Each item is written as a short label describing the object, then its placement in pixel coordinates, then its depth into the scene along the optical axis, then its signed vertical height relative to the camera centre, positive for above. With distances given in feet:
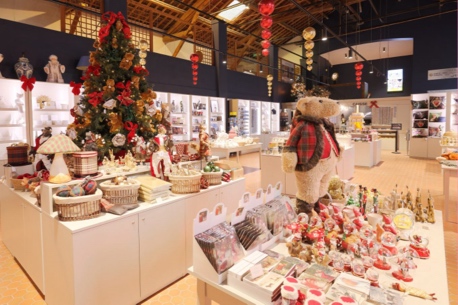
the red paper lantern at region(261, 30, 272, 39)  13.38 +4.84
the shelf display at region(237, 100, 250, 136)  40.60 +2.91
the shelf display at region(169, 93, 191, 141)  30.25 +2.41
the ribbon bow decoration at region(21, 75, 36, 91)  14.99 +3.01
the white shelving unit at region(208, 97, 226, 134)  34.56 +2.95
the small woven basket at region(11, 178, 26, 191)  8.96 -1.43
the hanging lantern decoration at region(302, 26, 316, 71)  15.87 +5.75
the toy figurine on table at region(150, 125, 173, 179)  9.14 -0.67
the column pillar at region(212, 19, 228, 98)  33.63 +10.03
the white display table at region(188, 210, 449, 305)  4.02 -2.28
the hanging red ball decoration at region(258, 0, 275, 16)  11.00 +5.07
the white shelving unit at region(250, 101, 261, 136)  42.86 +2.92
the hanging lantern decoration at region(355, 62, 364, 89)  28.14 +6.78
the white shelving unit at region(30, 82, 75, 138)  19.45 +2.37
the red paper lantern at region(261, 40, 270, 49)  13.87 +4.58
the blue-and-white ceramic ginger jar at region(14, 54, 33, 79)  18.03 +4.61
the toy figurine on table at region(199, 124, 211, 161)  11.09 -0.29
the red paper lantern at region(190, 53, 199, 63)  23.58 +6.68
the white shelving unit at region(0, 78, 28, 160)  18.22 +1.68
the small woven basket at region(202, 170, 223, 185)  9.99 -1.40
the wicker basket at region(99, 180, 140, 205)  7.55 -1.45
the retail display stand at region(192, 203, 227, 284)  4.49 -1.79
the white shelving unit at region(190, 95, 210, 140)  32.27 +2.98
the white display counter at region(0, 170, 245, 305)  6.37 -2.81
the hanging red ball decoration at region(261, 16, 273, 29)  12.20 +4.95
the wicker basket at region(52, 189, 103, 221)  6.47 -1.58
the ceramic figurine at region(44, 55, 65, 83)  19.60 +4.83
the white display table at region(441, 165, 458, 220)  13.44 -2.01
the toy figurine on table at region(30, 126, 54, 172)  8.85 -0.59
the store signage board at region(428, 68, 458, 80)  35.53 +7.85
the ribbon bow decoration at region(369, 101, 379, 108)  48.94 +5.41
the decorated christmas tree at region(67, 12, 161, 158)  10.58 +1.50
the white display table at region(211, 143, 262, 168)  21.98 -0.99
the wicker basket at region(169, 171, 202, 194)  8.80 -1.43
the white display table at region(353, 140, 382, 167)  28.53 -1.85
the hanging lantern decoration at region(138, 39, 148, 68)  17.28 +5.67
